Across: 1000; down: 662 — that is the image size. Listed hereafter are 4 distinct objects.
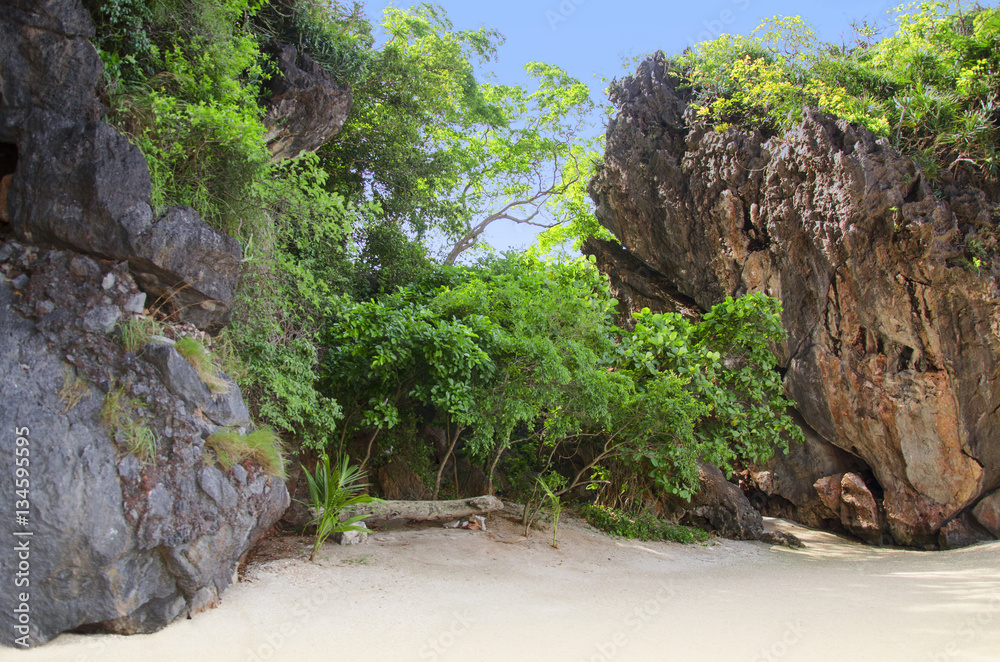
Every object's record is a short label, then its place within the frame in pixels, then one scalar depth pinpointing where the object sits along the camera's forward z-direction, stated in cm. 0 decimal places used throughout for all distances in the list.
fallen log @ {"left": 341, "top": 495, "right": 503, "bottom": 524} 742
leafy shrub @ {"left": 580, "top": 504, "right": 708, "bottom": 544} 950
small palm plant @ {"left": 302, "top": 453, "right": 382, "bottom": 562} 608
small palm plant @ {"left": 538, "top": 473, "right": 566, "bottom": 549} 794
